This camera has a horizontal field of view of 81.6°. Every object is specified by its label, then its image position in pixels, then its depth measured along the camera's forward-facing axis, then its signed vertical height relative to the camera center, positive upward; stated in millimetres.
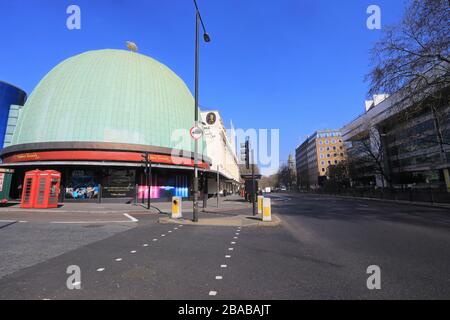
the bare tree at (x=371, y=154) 50719 +9560
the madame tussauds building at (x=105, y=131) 31562 +8905
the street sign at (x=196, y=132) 13969 +3483
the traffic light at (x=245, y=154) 18375 +3100
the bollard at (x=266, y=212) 13711 -775
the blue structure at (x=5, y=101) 52750 +20650
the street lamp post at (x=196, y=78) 13961 +6706
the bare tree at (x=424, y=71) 14828 +7828
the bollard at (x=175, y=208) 15711 -605
